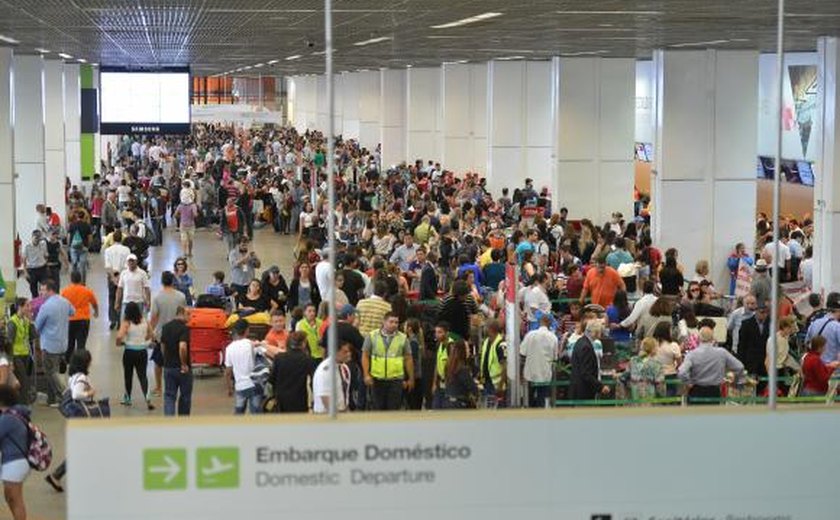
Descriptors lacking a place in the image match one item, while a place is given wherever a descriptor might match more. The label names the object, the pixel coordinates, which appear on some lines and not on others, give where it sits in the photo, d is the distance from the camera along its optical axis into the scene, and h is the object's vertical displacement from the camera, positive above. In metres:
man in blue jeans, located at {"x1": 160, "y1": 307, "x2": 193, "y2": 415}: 14.69 -1.85
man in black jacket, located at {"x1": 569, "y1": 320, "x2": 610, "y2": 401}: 14.20 -1.85
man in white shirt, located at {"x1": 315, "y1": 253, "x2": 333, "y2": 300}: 18.67 -1.31
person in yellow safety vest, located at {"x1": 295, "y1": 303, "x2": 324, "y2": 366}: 15.24 -1.57
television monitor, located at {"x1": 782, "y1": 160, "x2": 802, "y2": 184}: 36.03 -0.04
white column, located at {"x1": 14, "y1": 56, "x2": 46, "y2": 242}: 27.75 +0.29
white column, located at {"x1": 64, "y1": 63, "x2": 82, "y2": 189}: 41.09 +1.22
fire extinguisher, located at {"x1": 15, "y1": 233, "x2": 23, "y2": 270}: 24.09 -1.35
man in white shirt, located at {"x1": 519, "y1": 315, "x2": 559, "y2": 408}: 14.55 -1.74
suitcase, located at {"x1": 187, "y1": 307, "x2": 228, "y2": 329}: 17.95 -1.74
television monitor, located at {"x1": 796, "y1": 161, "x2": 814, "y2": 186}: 34.69 -0.04
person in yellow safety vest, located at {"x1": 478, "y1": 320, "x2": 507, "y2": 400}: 14.74 -1.84
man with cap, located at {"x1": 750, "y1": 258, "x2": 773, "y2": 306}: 18.52 -1.40
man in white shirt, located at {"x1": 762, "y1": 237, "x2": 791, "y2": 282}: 23.44 -1.30
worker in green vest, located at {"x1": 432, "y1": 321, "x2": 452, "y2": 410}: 14.55 -1.87
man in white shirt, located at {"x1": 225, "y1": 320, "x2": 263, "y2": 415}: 14.21 -1.84
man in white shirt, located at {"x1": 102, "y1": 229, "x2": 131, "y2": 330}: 21.03 -1.22
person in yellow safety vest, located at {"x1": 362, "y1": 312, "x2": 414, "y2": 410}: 14.40 -1.81
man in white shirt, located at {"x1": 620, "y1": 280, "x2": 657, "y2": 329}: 16.69 -1.48
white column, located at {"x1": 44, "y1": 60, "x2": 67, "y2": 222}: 32.34 +0.69
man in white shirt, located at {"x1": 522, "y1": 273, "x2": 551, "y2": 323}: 17.47 -1.48
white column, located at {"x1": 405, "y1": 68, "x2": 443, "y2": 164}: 45.62 +1.78
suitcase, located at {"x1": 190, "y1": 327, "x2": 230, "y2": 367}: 18.11 -2.09
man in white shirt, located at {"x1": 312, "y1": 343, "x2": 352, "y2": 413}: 12.60 -1.80
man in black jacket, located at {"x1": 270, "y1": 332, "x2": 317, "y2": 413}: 13.40 -1.82
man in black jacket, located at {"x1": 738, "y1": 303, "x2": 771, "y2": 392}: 15.81 -1.74
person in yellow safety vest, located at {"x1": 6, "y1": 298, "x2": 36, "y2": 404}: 15.45 -1.66
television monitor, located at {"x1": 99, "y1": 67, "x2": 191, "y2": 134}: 29.17 +1.26
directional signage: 6.70 -1.31
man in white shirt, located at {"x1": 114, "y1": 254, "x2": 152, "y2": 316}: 18.95 -1.42
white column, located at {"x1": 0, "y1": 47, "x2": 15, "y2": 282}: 23.28 -0.11
